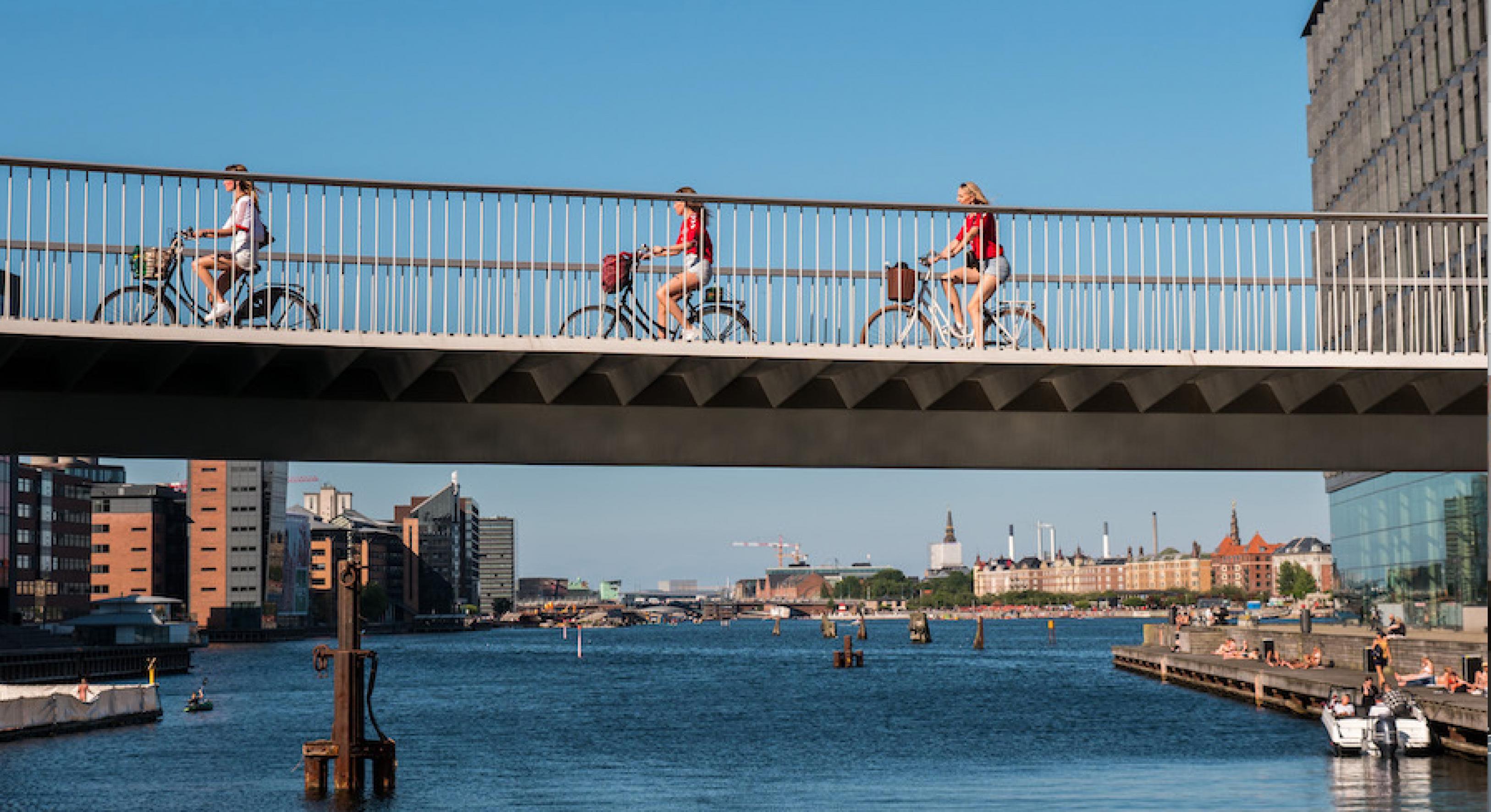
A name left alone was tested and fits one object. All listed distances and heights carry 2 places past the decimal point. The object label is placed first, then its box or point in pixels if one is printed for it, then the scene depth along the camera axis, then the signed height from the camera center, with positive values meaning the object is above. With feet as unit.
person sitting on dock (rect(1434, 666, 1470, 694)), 161.68 -14.27
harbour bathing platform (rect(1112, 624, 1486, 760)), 148.56 -18.72
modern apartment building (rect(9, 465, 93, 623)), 536.42 -0.06
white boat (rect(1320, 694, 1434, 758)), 149.59 -17.86
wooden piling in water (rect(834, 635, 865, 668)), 476.54 -33.77
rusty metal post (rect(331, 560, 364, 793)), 139.23 -12.09
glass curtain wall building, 237.25 -1.50
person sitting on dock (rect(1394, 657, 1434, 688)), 171.63 -14.37
